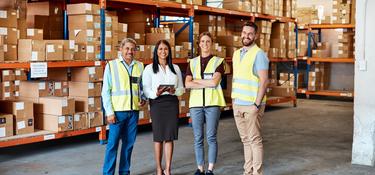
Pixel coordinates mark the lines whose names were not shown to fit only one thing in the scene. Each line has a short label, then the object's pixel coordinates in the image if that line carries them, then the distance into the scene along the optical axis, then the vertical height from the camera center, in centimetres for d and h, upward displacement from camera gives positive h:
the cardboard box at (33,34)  731 +53
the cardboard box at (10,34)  686 +50
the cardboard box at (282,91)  1367 -60
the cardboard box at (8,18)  684 +72
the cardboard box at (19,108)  711 -56
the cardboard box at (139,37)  891 +59
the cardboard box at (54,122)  745 -79
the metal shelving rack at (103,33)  695 +64
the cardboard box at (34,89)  766 -29
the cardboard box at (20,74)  822 -7
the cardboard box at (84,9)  772 +96
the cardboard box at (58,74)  810 -7
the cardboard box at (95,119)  794 -79
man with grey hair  545 -34
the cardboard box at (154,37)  912 +61
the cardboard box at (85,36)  777 +54
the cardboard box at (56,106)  744 -54
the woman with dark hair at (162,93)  548 -26
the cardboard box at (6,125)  689 -76
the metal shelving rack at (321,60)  1545 +31
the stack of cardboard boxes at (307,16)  1609 +174
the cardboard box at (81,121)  770 -80
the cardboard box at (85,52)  770 +28
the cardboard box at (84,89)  792 -31
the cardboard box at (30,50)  699 +28
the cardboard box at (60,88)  791 -29
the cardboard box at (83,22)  775 +76
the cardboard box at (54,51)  720 +27
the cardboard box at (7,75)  809 -8
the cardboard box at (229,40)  1117 +67
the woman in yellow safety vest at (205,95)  566 -29
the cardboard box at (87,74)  789 -7
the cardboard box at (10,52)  687 +25
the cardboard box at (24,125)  711 -80
